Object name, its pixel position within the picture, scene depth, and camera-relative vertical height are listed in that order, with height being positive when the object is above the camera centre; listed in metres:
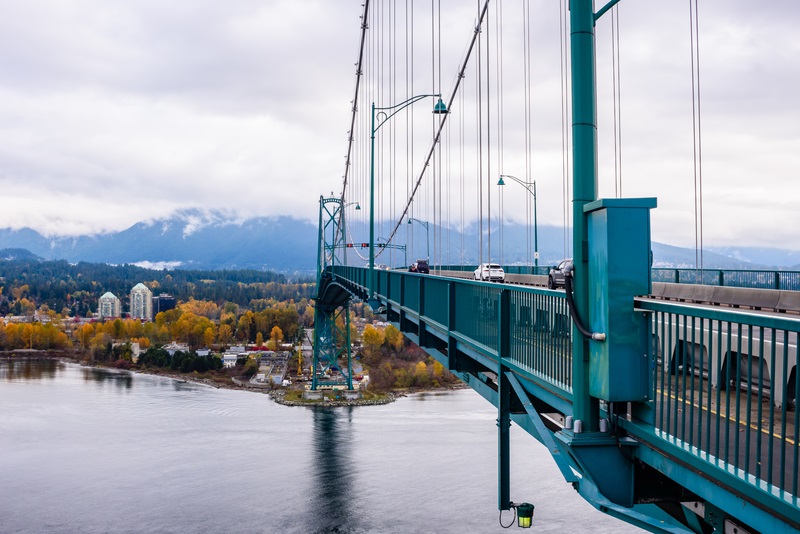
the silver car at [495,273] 29.06 +0.04
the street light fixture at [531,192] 28.71 +3.56
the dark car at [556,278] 18.69 -0.12
